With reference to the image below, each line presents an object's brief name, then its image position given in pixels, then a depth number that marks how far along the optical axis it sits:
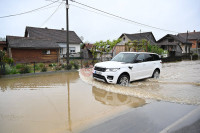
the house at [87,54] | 29.00
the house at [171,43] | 36.84
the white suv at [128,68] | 6.81
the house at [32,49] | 17.50
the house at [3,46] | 20.61
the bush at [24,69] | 10.57
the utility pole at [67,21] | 13.57
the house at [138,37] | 34.53
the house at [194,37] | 53.03
